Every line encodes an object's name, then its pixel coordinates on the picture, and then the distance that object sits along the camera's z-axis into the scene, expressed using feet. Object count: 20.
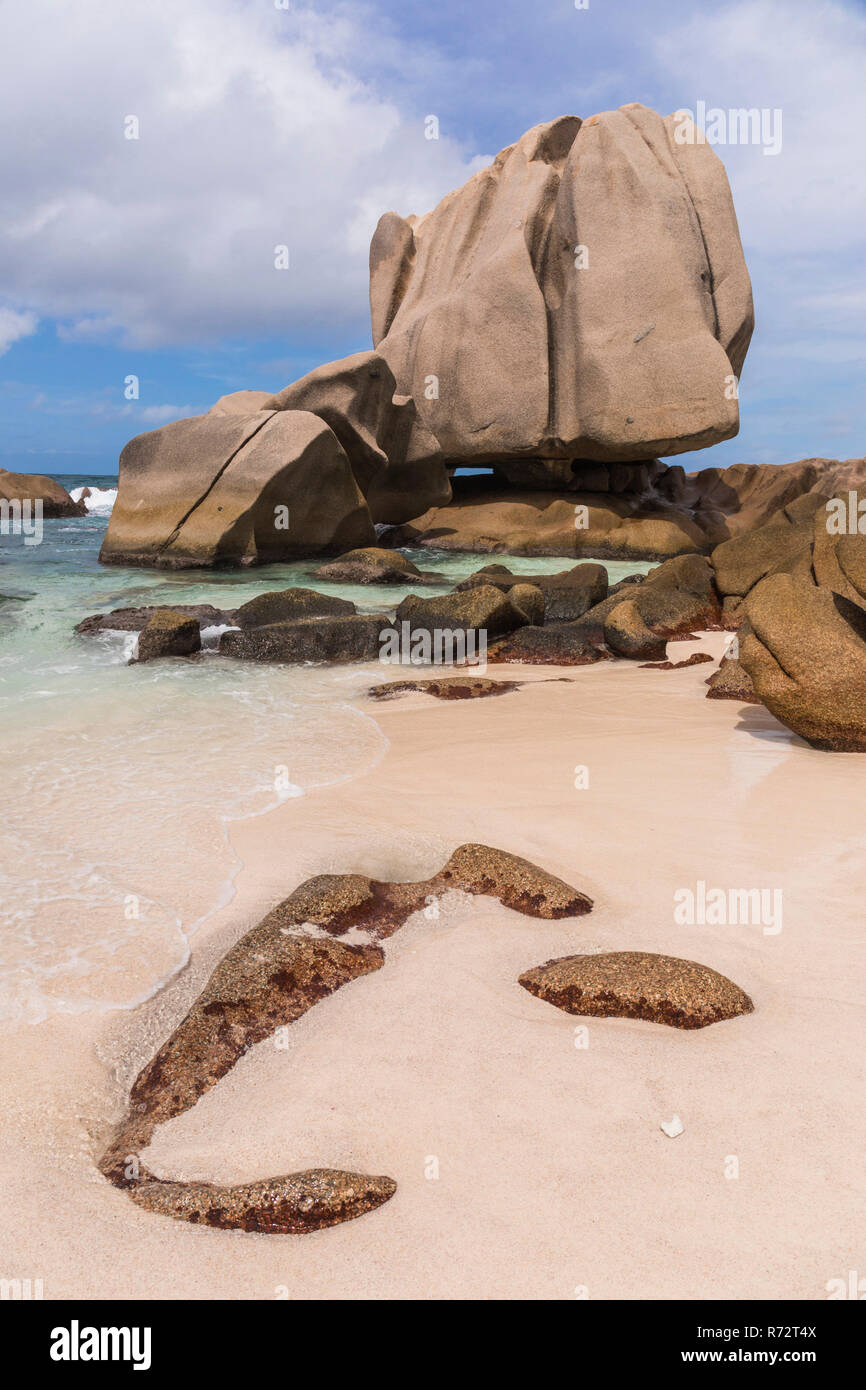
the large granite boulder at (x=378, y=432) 56.44
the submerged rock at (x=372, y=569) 47.52
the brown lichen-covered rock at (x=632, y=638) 27.12
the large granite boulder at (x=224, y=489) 50.44
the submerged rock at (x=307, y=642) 28.19
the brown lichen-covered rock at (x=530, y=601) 30.48
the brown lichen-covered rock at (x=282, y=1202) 5.90
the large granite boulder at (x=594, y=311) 66.69
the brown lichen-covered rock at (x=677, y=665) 25.48
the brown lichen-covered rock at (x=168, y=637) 27.37
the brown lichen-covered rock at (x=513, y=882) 10.36
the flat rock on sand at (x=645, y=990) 8.05
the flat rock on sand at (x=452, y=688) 22.68
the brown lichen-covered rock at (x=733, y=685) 20.67
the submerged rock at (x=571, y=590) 33.45
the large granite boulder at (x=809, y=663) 15.79
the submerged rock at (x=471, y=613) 28.19
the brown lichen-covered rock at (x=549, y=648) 27.17
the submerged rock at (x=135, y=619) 32.45
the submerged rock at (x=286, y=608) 31.73
